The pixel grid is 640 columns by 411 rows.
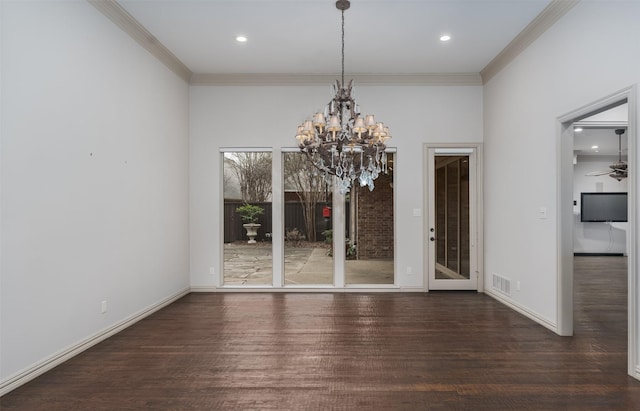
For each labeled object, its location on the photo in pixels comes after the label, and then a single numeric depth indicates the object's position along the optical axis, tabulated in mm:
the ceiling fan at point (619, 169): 7992
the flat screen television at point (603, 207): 9523
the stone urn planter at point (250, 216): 5801
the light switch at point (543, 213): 3773
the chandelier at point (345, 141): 3281
